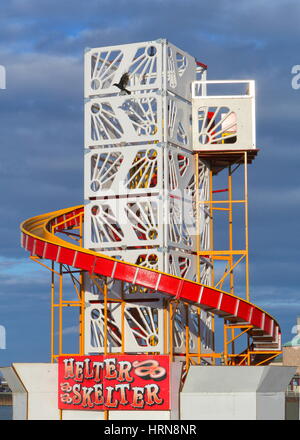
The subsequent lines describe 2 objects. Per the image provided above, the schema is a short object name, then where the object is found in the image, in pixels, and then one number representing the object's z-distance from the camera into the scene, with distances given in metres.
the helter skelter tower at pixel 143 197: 69.69
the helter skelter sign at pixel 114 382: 65.19
